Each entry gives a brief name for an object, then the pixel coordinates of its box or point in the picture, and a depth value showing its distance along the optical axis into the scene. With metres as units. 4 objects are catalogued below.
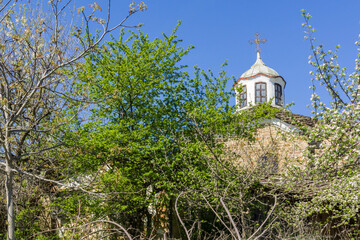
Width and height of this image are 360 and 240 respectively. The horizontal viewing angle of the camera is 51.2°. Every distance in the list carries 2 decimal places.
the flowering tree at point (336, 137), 8.36
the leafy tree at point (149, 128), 11.46
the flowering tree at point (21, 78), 6.92
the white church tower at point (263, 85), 25.30
